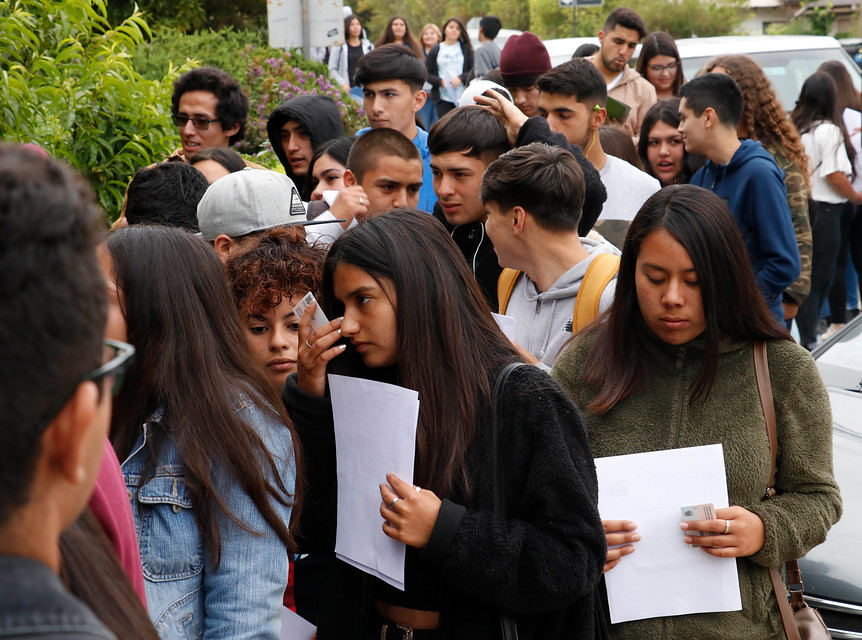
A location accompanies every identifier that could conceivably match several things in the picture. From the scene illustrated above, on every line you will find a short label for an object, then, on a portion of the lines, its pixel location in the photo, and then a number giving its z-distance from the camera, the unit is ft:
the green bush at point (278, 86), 26.05
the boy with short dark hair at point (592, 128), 16.90
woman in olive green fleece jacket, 8.09
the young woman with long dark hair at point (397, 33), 45.42
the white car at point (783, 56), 32.50
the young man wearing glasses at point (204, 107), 17.81
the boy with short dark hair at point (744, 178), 16.19
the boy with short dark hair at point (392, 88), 18.51
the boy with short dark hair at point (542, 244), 11.00
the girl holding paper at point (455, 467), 6.81
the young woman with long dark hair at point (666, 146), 21.15
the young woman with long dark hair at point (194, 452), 6.36
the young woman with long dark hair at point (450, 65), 46.32
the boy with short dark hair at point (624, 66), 25.27
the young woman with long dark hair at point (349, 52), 44.77
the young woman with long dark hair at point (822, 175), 25.73
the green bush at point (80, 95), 13.23
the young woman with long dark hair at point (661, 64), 27.02
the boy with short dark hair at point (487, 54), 45.93
